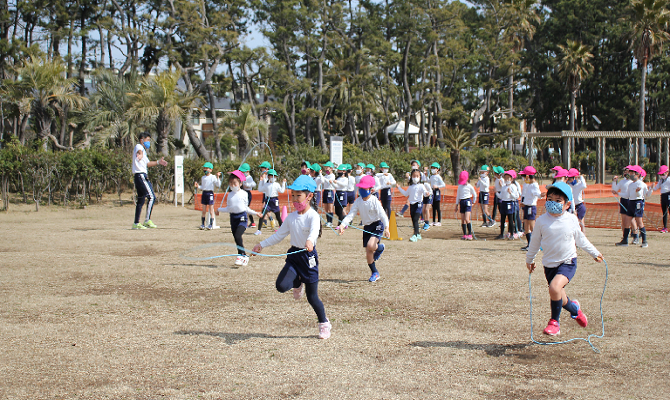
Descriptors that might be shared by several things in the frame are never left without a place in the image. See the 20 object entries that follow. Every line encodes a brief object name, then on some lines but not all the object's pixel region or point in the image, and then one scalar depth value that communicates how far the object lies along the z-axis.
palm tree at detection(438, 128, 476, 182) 34.28
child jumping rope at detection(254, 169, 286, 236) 14.36
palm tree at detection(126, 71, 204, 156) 24.02
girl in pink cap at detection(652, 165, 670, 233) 15.06
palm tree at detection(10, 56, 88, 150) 22.95
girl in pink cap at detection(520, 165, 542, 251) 12.50
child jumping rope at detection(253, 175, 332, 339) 6.07
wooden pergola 35.56
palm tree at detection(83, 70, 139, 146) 25.53
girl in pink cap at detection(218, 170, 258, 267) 10.09
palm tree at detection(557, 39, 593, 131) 48.75
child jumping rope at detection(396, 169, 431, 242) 14.31
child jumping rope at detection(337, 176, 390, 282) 9.15
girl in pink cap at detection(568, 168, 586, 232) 13.21
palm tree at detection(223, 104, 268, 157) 30.77
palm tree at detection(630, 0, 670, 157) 41.84
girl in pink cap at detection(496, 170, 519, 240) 13.86
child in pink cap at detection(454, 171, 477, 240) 14.83
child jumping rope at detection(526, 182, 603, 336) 6.00
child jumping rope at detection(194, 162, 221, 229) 15.44
